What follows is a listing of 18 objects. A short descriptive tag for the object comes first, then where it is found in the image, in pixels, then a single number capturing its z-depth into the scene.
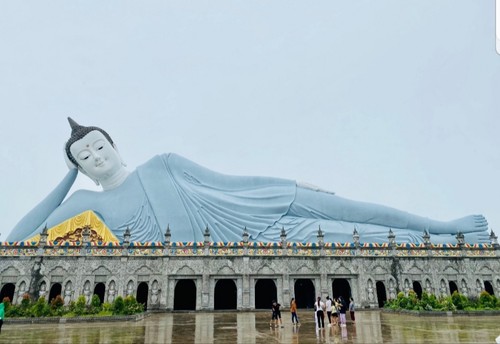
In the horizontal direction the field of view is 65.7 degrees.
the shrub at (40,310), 21.86
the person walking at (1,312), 14.73
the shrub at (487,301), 24.22
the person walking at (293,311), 17.62
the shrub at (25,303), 22.84
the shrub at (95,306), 22.52
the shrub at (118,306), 22.17
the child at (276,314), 17.38
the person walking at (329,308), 17.64
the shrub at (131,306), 22.20
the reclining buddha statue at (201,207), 37.34
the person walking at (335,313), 17.47
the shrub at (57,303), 22.54
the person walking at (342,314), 16.75
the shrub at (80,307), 22.27
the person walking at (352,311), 19.74
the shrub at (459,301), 23.72
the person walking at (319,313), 15.84
